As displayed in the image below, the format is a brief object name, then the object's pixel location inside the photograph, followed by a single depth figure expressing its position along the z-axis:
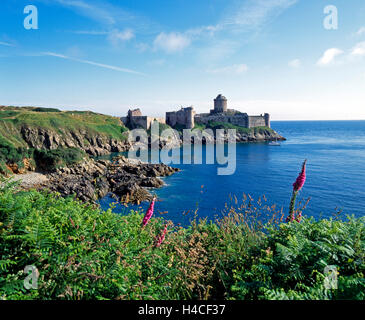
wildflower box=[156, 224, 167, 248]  5.74
